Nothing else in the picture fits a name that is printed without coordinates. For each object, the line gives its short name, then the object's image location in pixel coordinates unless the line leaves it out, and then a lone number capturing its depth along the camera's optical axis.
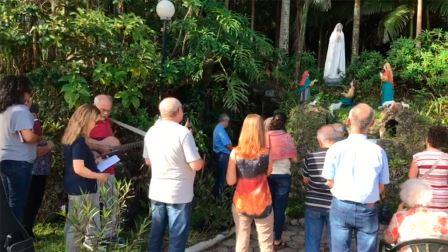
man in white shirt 3.90
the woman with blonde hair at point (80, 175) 3.89
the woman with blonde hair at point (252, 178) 4.12
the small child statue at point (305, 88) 9.55
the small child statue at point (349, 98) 9.25
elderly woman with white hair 3.25
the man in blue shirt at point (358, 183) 3.49
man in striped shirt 4.24
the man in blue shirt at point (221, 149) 7.02
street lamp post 6.54
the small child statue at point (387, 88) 8.62
